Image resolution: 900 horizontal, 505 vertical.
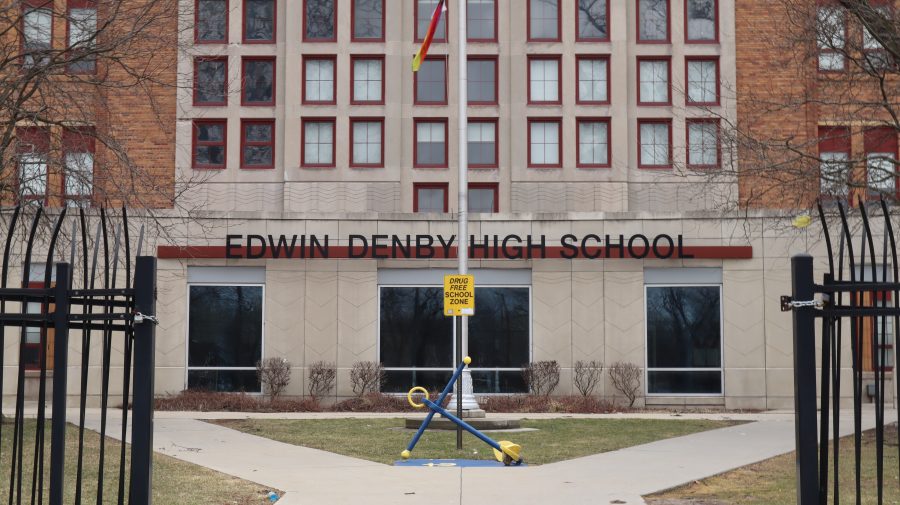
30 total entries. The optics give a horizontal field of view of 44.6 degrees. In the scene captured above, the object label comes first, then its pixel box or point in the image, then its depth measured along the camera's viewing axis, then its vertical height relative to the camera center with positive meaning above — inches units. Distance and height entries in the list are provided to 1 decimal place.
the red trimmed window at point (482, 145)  1273.4 +188.0
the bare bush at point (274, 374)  1135.0 -72.1
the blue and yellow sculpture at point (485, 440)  579.8 -73.2
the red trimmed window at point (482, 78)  1283.2 +267.4
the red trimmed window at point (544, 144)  1267.2 +189.2
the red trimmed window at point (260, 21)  1289.4 +335.0
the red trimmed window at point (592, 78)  1273.4 +266.8
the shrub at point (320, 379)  1137.4 -77.1
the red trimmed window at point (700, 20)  1282.0 +338.1
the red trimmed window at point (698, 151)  1200.8 +175.8
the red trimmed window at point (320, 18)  1280.8 +335.2
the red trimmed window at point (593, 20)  1279.5 +335.6
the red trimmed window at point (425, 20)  1278.3 +334.1
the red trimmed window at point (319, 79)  1269.7 +261.4
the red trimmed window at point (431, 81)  1279.5 +263.4
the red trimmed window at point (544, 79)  1275.8 +265.6
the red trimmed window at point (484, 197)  1264.8 +127.1
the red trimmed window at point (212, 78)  1237.1 +261.6
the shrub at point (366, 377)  1137.4 -74.0
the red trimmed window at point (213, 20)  1273.4 +331.0
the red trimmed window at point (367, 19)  1283.2 +336.1
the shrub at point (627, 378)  1136.2 -73.0
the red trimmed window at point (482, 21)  1285.7 +334.7
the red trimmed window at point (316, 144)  1263.5 +185.6
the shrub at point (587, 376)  1139.9 -71.0
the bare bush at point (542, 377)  1138.5 -72.6
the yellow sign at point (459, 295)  781.3 +8.3
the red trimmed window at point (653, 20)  1290.6 +339.5
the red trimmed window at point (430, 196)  1268.5 +127.9
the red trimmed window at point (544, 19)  1284.4 +338.1
